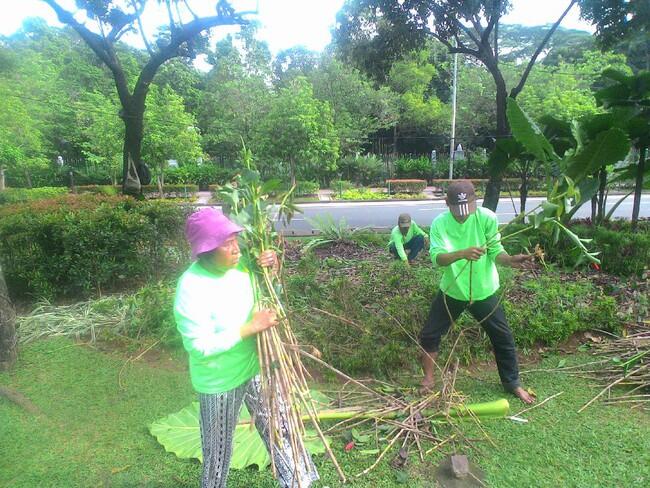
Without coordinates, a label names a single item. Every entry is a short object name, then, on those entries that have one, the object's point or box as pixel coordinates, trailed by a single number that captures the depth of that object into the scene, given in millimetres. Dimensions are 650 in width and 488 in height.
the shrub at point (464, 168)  27962
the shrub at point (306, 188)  23292
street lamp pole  24630
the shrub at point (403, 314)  3768
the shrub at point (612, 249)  5320
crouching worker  5785
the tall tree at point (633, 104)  5566
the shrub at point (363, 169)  27466
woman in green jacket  1807
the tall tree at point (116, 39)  9062
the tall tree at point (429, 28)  9188
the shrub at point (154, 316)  4188
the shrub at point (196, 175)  27156
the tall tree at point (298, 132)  20828
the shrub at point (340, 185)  24772
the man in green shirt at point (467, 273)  2885
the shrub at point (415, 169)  28312
